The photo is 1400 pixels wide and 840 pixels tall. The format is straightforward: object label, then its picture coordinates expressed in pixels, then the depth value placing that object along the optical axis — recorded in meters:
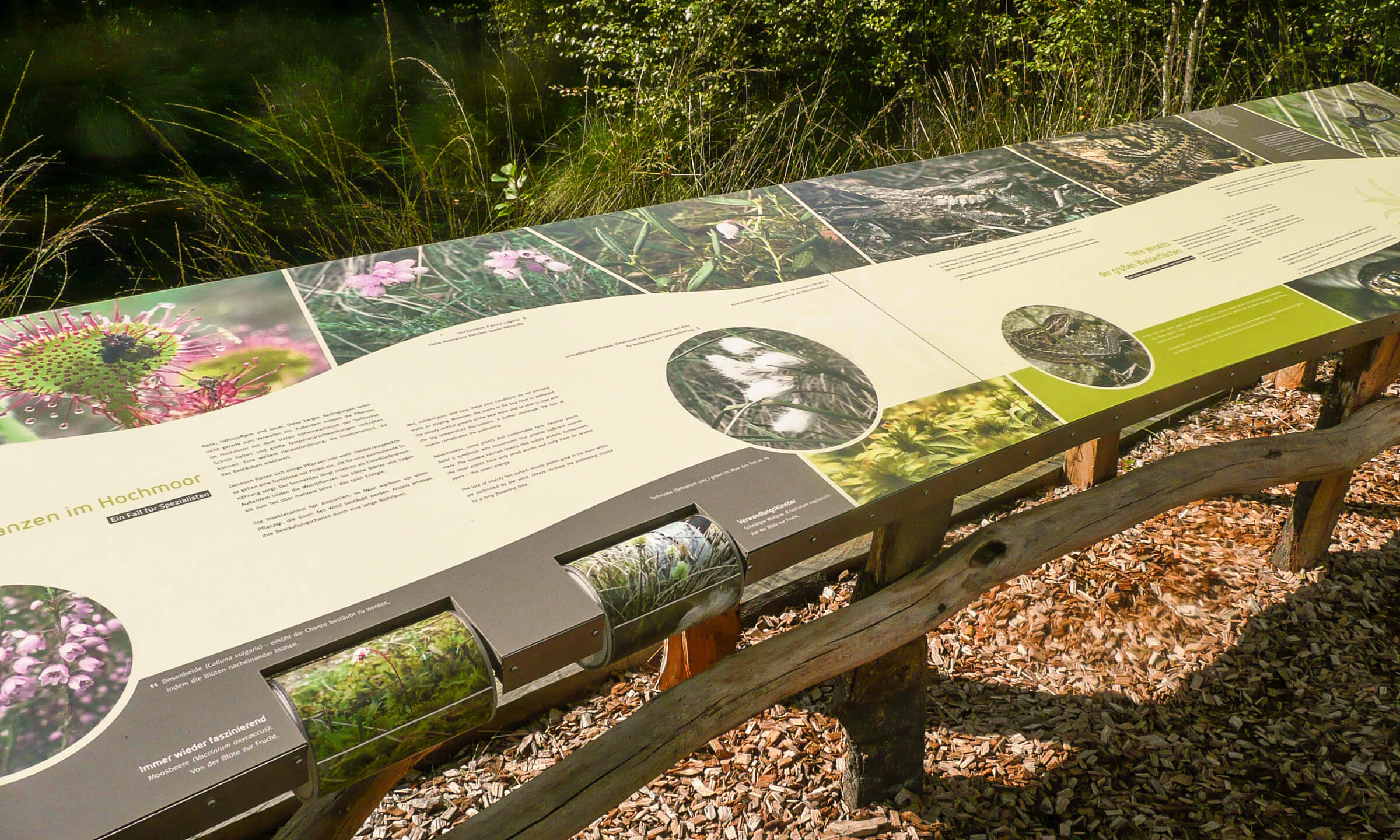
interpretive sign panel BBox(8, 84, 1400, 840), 0.99
